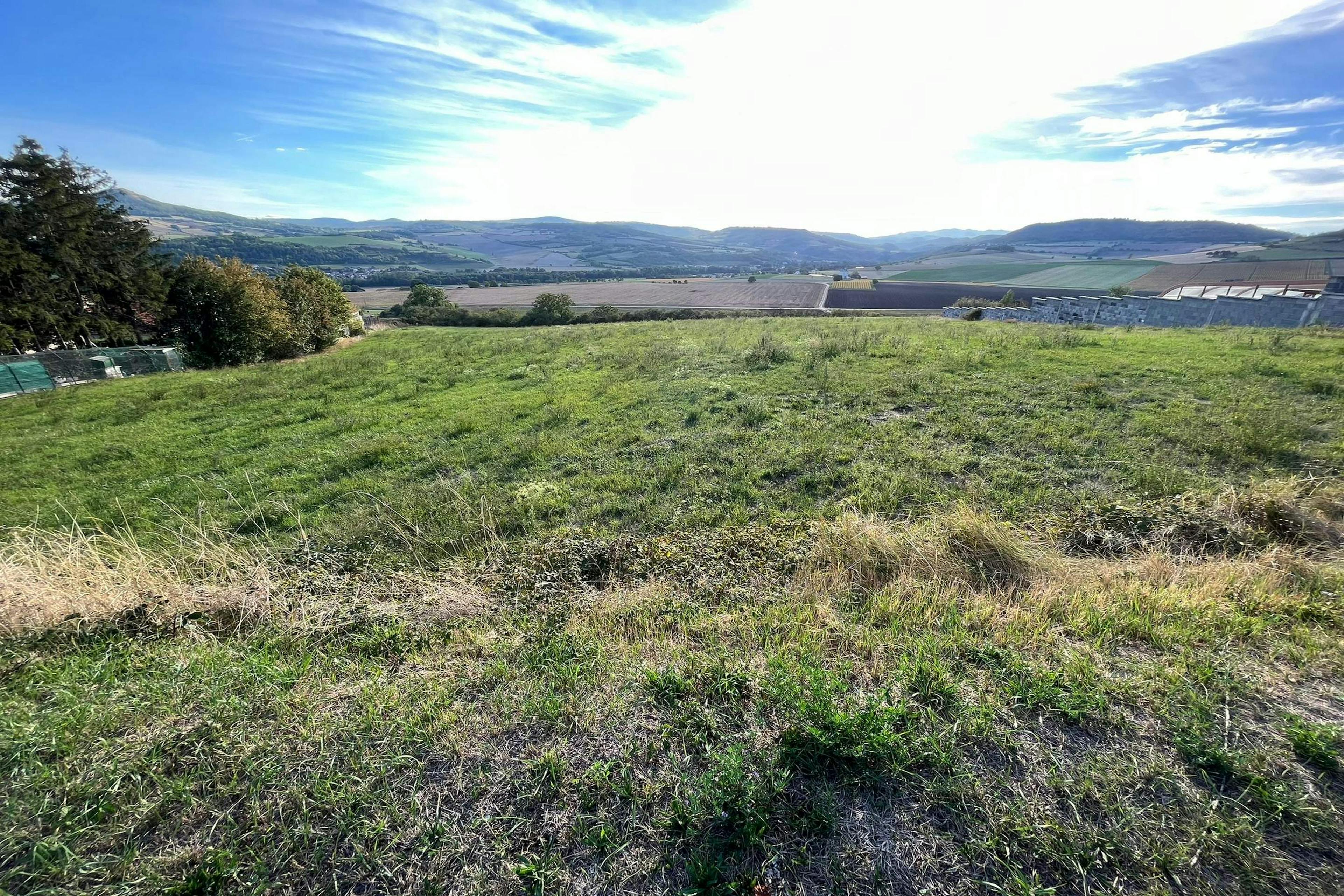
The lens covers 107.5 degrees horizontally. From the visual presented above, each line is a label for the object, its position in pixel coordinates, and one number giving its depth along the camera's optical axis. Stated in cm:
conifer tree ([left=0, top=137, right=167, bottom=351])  2700
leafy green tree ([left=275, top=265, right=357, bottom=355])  3020
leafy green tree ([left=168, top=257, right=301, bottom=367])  2588
